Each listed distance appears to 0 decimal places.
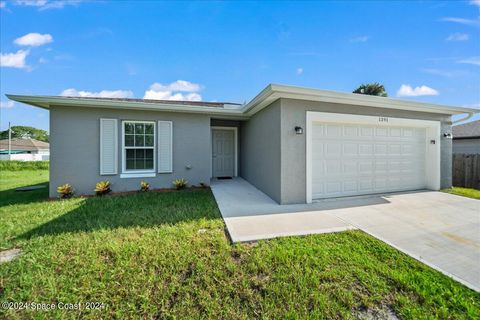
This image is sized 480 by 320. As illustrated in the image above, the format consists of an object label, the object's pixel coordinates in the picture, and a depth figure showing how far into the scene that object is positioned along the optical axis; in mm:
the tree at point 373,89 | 21500
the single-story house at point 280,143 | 5422
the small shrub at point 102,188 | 6352
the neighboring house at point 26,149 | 29792
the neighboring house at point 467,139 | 11992
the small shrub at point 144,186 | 6852
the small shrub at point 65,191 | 6137
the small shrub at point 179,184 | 7158
